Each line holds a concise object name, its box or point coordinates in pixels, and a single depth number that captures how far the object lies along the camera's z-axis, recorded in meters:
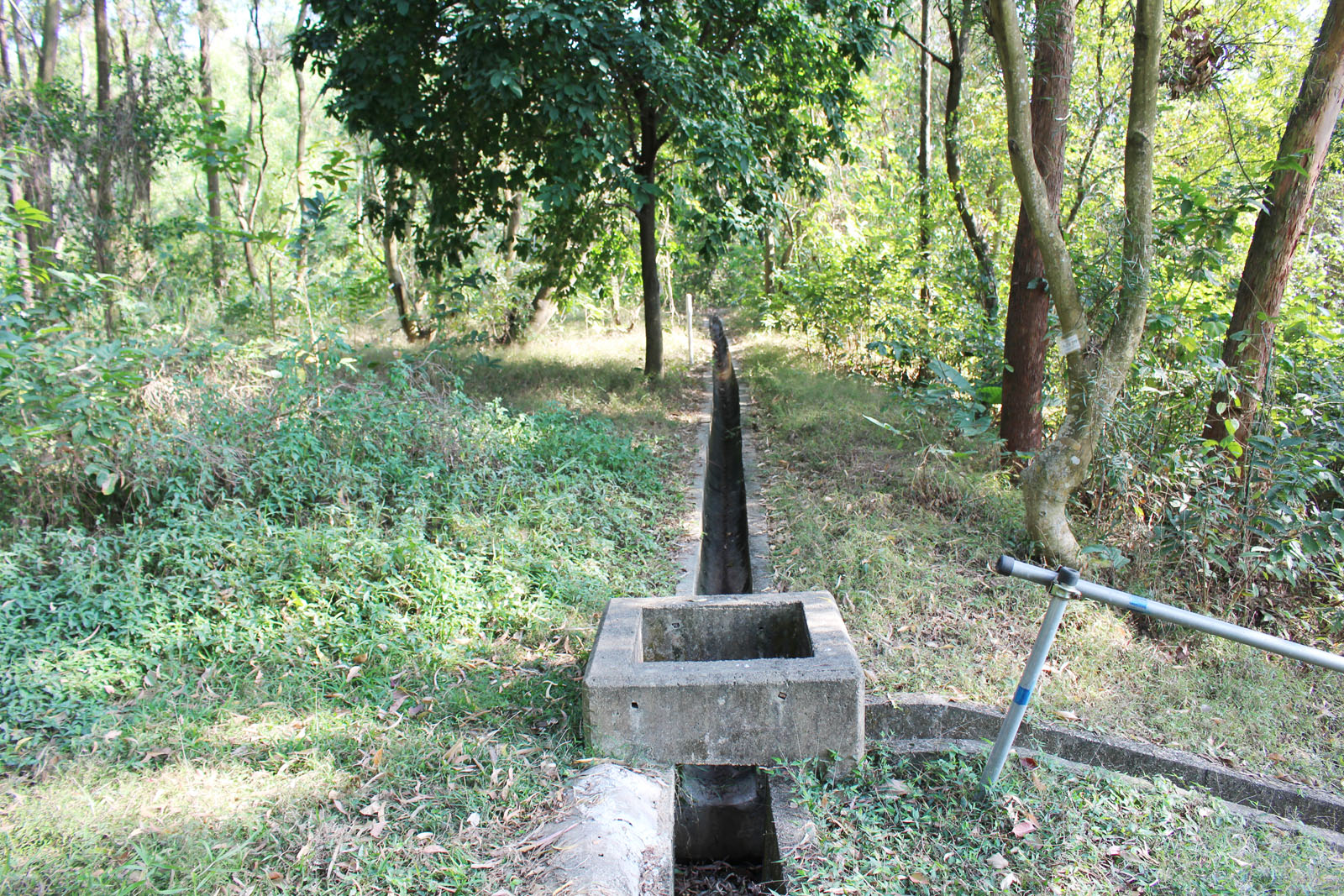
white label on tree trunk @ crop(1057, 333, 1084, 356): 4.71
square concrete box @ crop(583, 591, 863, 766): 3.26
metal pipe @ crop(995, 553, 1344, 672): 2.46
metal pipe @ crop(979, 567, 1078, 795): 2.64
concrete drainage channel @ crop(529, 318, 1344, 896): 2.91
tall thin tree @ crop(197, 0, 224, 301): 13.43
